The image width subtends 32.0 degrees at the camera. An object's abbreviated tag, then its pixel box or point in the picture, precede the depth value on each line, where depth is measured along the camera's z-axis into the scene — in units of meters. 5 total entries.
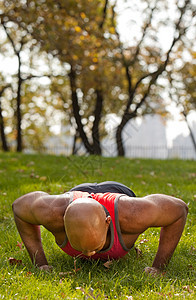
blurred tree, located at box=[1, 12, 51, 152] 18.41
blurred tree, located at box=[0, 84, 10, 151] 21.08
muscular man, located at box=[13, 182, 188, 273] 2.60
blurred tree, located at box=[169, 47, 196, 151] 21.08
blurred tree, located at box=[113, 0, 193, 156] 16.05
